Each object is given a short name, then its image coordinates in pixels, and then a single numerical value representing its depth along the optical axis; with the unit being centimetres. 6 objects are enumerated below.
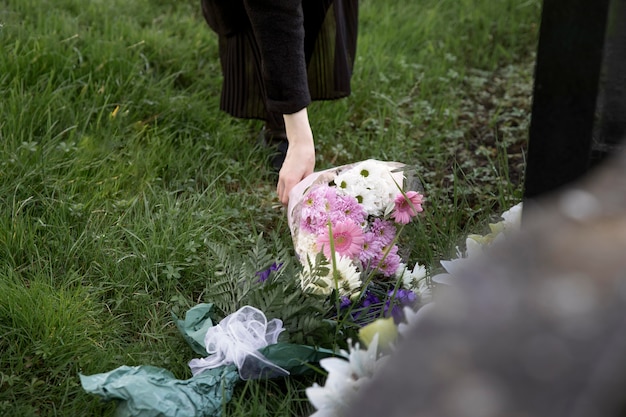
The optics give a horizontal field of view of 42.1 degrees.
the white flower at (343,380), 129
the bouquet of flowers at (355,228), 197
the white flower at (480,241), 179
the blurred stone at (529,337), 66
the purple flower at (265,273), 204
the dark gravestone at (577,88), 114
